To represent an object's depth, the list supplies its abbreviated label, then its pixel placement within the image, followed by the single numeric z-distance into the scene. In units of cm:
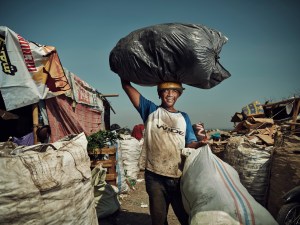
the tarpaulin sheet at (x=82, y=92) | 576
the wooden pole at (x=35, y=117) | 455
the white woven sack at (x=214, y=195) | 141
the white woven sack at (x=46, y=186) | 132
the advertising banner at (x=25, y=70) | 396
